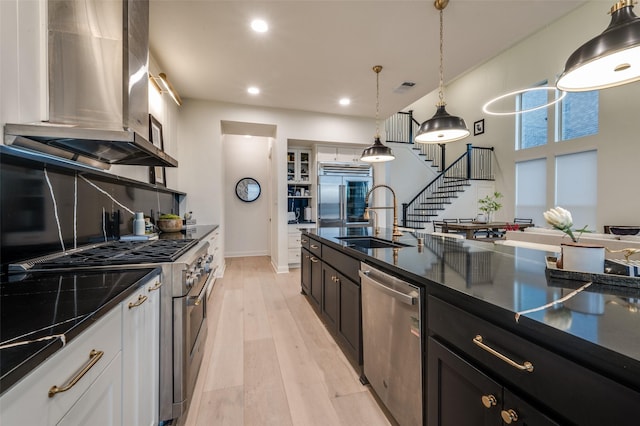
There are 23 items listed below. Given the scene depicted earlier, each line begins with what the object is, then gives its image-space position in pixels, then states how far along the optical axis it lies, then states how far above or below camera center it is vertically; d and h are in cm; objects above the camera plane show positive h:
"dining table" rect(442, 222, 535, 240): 526 -36
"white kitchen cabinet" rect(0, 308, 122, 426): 52 -43
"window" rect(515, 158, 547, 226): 658 +53
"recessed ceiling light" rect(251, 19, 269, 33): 267 +191
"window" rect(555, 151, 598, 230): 555 +53
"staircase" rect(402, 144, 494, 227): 755 +74
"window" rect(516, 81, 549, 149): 671 +232
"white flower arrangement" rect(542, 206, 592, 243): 106 -4
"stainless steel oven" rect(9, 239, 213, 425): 131 -51
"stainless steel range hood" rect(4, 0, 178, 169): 128 +68
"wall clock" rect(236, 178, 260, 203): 632 +50
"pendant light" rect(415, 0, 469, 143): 215 +70
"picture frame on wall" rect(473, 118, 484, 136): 828 +263
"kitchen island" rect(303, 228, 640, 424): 56 -35
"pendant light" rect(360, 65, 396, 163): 314 +68
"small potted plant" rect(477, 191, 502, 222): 737 +26
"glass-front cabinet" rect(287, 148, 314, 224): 536 +51
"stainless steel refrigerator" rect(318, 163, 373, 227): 517 +34
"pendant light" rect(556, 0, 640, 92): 113 +75
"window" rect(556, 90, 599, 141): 560 +210
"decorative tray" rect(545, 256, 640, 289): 90 -25
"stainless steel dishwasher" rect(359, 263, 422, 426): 121 -70
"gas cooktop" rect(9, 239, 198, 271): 125 -25
